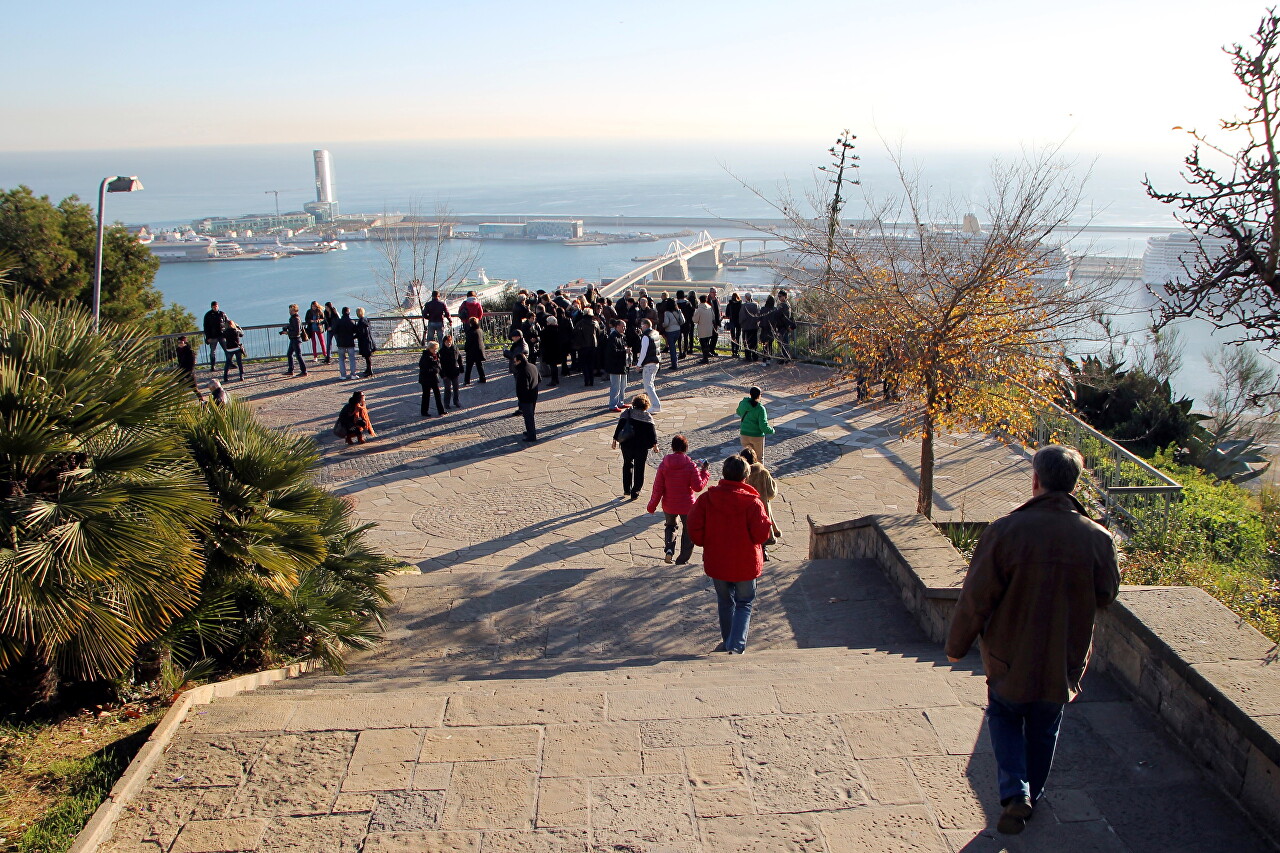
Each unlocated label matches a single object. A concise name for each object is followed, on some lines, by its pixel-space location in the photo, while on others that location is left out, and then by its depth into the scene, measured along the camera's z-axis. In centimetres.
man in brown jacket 310
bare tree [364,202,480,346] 4766
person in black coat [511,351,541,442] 1221
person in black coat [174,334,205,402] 1581
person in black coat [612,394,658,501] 976
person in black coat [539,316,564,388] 1537
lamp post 1476
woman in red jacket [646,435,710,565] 794
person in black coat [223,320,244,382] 1688
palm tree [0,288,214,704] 388
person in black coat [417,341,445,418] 1364
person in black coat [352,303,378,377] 1670
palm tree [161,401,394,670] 509
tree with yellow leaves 878
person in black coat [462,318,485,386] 1562
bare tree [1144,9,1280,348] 502
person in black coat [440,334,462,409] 1382
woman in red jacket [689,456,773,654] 571
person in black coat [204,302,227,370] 1675
